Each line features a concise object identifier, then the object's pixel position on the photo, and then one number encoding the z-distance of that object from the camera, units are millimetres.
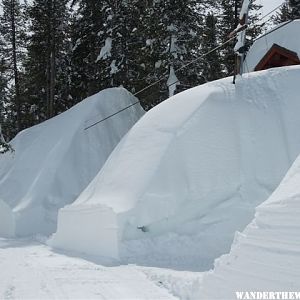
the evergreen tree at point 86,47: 27211
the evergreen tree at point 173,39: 21500
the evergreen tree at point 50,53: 28797
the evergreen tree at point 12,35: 33094
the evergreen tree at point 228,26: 31156
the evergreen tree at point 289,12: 32500
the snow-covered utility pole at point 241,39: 14323
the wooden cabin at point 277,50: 22547
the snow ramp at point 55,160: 17562
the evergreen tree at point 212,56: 25909
